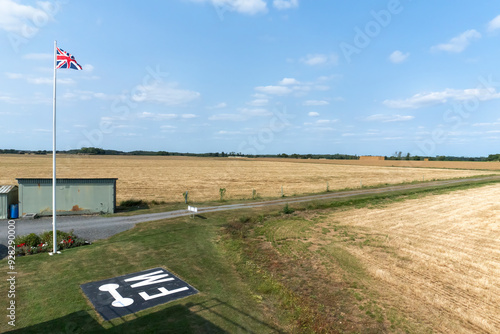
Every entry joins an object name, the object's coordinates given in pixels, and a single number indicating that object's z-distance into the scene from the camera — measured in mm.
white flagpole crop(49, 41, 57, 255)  12285
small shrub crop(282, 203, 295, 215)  23408
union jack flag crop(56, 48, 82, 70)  12492
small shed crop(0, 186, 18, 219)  19047
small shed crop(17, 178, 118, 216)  19641
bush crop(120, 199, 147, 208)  24745
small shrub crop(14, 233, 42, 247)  13297
